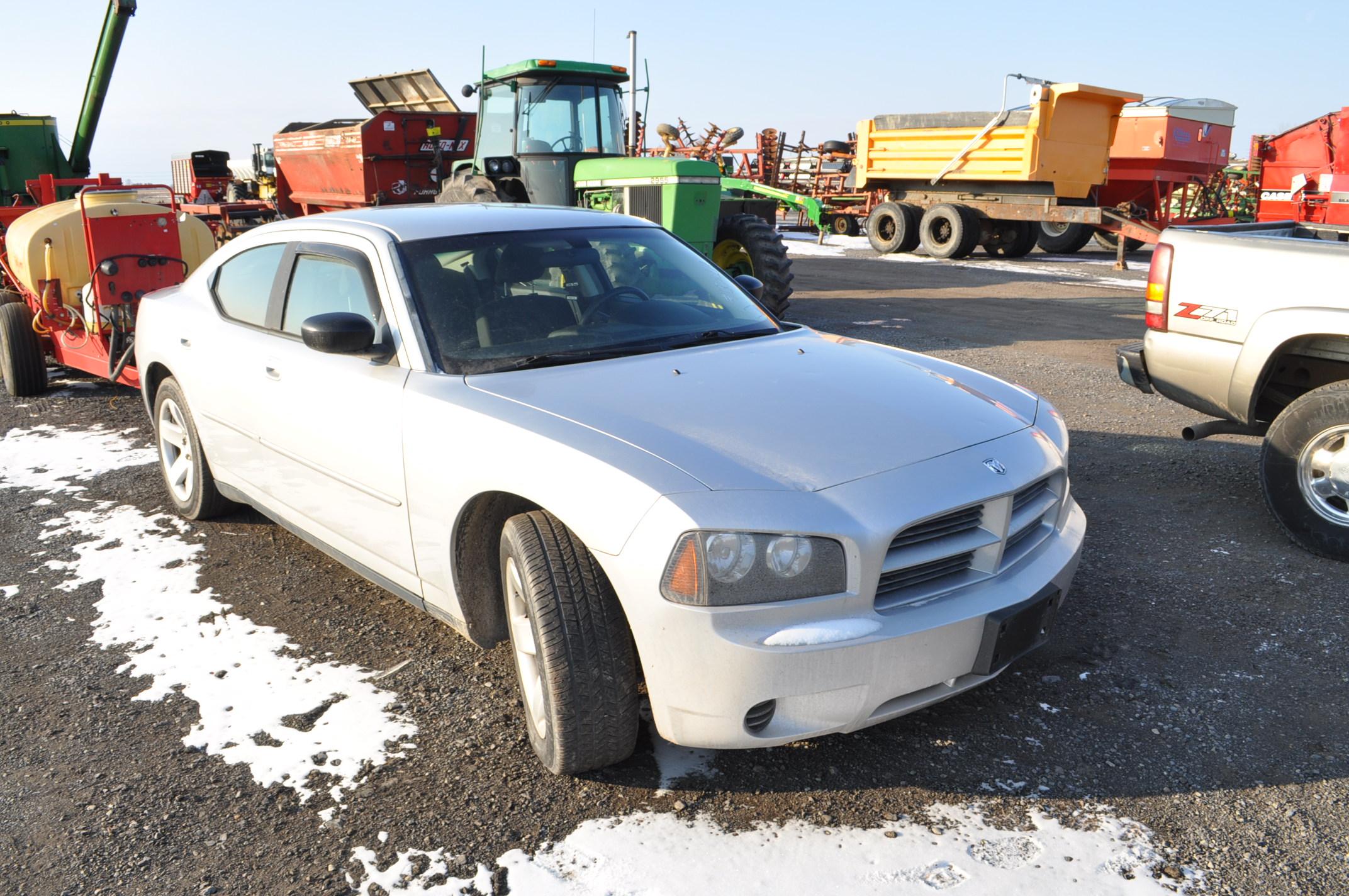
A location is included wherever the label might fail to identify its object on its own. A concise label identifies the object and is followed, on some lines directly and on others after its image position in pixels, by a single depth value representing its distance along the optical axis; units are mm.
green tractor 10766
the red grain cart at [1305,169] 18472
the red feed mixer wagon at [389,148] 15172
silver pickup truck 4469
